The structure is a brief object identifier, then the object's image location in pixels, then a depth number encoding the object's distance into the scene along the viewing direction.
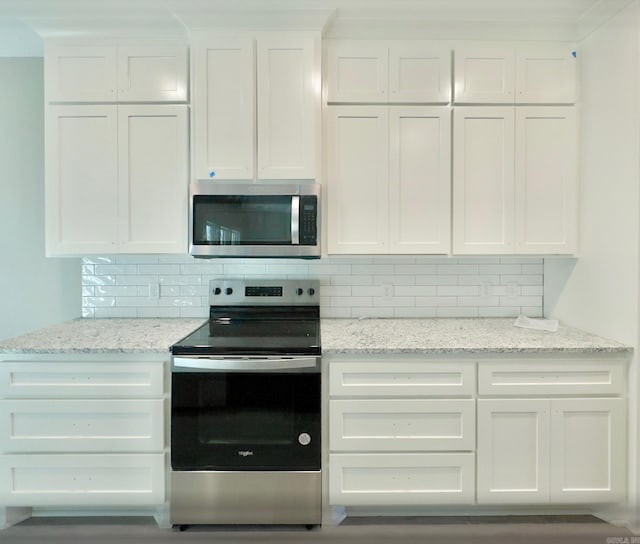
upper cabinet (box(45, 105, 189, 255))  2.12
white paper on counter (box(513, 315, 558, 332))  2.16
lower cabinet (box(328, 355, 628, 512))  1.83
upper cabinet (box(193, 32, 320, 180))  2.07
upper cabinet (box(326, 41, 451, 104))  2.13
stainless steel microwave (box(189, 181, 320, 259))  2.06
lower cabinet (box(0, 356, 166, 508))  1.80
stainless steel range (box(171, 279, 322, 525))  1.78
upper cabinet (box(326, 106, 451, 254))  2.14
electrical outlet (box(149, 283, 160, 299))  2.47
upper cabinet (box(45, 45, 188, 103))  2.11
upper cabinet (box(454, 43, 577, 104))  2.13
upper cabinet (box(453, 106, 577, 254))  2.14
